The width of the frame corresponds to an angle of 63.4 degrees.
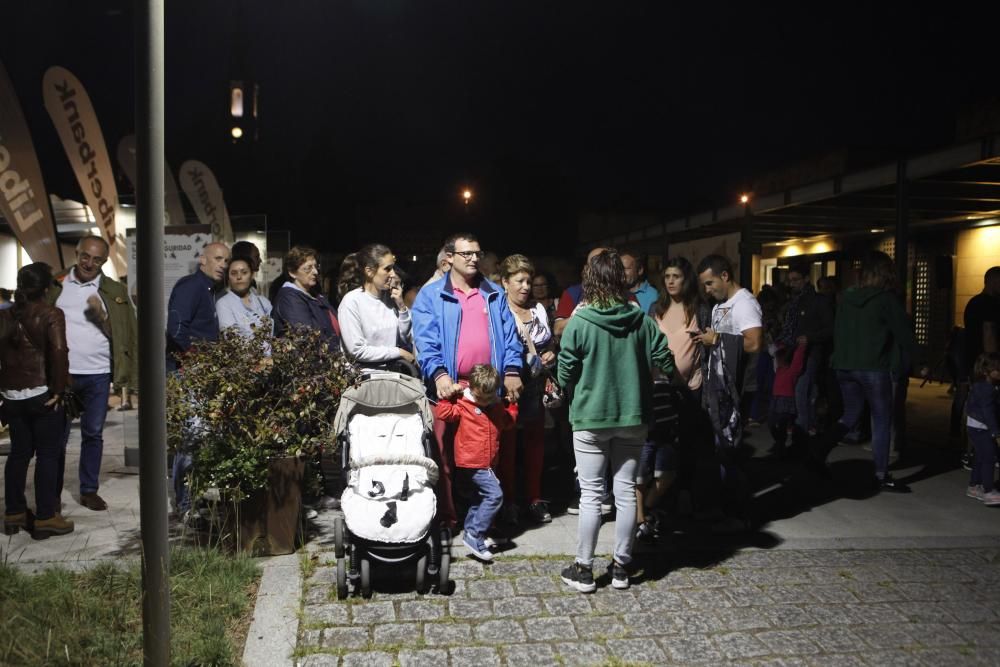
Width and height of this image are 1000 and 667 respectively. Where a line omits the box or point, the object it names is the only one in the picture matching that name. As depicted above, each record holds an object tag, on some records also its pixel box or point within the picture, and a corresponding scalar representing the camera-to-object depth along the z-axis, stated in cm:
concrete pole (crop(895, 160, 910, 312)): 1013
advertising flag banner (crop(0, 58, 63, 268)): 692
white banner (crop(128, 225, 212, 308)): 761
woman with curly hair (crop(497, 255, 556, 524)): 604
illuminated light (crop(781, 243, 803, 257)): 2113
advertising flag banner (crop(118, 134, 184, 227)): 1073
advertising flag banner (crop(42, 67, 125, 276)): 829
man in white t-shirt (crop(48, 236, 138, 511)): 628
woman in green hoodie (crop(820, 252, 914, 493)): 711
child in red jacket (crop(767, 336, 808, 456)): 856
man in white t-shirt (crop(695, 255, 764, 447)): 570
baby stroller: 445
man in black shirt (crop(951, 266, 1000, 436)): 818
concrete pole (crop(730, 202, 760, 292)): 1264
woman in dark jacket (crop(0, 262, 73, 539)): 558
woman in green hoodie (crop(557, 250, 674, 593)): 464
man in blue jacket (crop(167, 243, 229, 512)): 600
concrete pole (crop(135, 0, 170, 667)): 295
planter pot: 514
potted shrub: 506
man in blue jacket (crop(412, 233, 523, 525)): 550
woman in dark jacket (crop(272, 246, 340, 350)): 641
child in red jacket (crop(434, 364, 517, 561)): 519
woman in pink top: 569
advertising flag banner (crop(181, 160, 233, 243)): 1569
